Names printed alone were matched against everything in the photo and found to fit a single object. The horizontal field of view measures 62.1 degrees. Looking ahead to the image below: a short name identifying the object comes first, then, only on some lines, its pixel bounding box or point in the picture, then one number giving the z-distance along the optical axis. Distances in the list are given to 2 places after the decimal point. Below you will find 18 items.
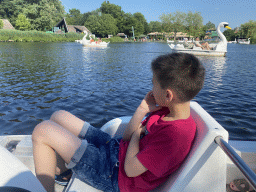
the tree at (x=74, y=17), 72.56
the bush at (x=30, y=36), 32.06
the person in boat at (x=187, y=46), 17.40
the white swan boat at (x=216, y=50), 16.19
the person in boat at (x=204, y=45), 16.75
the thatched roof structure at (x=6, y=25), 37.08
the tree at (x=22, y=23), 37.62
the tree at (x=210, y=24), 88.60
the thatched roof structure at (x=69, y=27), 52.29
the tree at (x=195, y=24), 53.50
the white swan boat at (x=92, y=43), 24.86
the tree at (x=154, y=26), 81.12
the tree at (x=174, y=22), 57.62
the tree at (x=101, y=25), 56.32
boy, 1.14
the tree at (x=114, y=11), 65.56
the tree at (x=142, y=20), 72.88
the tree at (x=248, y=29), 58.53
